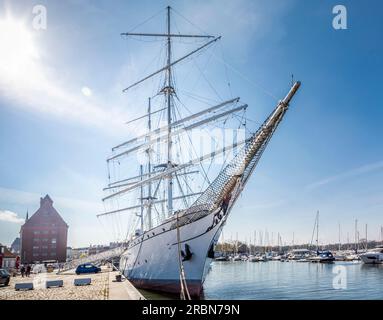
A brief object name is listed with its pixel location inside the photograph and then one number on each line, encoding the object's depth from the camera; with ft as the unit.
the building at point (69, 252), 295.19
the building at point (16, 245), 312.32
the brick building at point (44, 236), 193.67
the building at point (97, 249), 327.14
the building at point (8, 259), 160.25
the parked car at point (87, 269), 119.09
